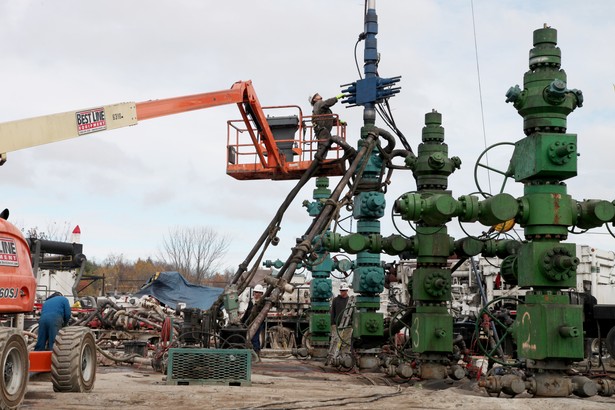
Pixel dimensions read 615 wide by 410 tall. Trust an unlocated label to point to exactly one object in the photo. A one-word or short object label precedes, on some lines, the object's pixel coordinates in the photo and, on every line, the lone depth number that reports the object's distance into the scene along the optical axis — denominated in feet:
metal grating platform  45.03
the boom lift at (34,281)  33.30
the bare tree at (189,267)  244.83
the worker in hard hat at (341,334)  64.75
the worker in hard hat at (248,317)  57.82
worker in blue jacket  47.62
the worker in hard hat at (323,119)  65.31
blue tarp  123.12
